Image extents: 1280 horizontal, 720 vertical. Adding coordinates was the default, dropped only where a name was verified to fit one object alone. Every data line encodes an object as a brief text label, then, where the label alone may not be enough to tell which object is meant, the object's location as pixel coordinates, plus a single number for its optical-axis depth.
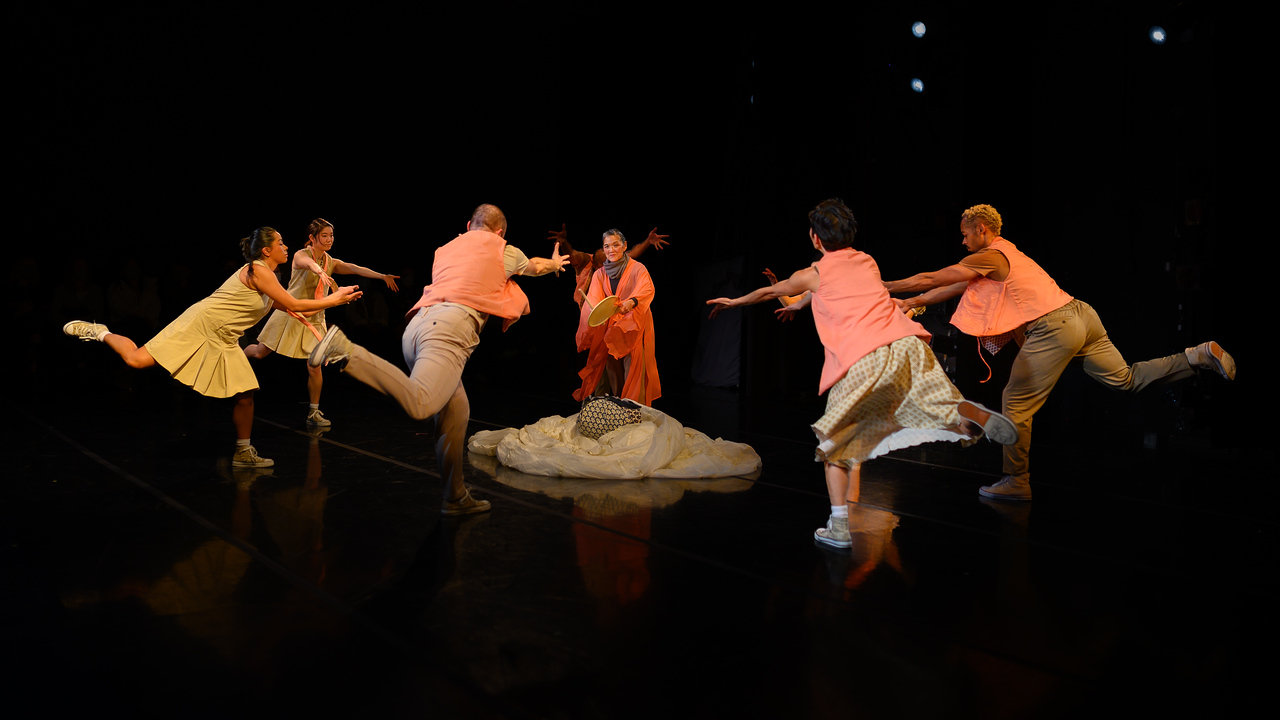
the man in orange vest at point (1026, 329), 3.80
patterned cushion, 4.53
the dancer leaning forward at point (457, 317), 2.97
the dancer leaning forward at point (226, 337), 3.95
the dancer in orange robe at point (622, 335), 5.12
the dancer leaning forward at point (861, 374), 2.86
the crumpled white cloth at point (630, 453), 4.20
